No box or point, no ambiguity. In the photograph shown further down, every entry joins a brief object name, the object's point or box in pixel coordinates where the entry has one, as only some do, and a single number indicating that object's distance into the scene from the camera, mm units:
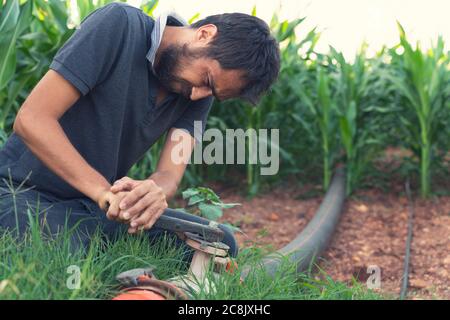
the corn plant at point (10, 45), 2895
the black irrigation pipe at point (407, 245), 2815
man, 1751
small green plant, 2244
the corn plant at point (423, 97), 4305
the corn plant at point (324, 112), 4410
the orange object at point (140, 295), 1480
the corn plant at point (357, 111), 4461
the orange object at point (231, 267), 1819
